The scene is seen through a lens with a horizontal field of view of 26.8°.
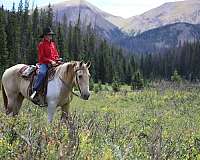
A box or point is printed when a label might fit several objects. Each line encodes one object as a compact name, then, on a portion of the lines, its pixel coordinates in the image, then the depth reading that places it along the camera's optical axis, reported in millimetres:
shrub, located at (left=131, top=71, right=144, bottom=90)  58528
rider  10078
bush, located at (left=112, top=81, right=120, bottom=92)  48500
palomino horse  9531
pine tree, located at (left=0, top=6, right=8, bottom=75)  60312
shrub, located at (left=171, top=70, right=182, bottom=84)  68125
